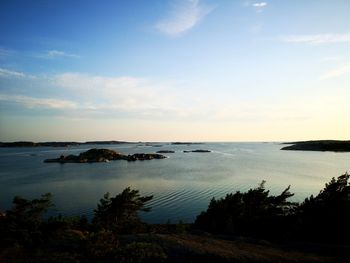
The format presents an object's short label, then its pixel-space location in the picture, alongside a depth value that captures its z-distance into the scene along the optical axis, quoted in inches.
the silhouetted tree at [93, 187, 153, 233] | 881.5
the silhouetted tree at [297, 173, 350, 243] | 768.3
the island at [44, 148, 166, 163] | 4156.0
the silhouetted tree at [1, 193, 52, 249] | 560.7
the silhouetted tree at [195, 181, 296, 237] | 855.1
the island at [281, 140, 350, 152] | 6968.5
